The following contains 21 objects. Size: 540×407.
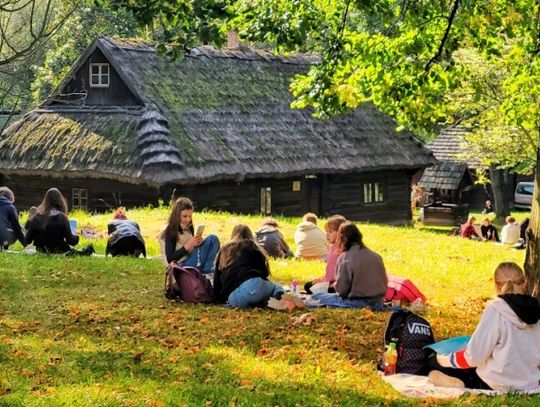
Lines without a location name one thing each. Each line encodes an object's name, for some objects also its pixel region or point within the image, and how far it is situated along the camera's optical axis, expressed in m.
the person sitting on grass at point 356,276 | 11.45
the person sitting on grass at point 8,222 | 16.72
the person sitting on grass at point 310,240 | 17.66
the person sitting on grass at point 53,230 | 16.09
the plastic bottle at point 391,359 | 8.42
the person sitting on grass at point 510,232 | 26.00
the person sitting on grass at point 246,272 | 11.47
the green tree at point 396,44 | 12.25
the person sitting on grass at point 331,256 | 12.52
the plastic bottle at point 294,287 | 12.60
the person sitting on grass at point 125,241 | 16.88
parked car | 52.03
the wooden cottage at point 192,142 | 30.09
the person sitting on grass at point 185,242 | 12.88
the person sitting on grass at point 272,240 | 17.56
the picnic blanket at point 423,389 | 7.82
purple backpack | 11.90
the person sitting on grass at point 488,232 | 28.56
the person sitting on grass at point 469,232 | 28.62
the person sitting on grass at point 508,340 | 7.75
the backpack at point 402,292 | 12.45
